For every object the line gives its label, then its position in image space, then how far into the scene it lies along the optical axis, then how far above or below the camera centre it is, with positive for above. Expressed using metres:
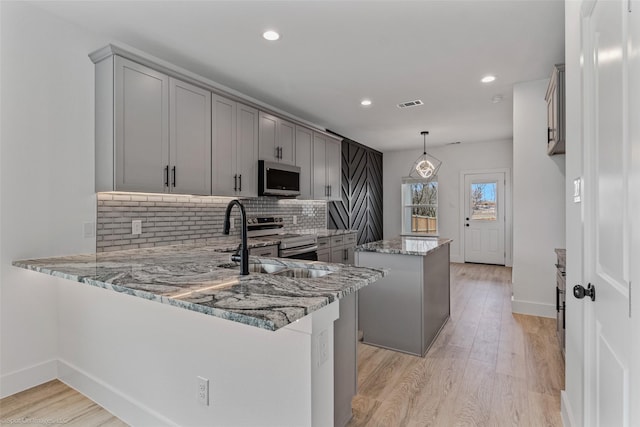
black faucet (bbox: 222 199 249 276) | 1.62 -0.16
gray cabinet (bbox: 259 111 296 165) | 3.99 +0.91
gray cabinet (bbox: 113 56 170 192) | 2.57 +0.67
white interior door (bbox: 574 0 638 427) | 1.01 +0.00
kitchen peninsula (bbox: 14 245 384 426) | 1.29 -0.58
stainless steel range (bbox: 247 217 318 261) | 3.76 -0.29
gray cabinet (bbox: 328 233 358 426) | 1.74 -0.77
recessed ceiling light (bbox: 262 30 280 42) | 2.68 +1.42
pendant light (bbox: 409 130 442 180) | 5.43 +0.71
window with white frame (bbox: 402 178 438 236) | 7.73 +0.16
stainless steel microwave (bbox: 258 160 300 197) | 3.93 +0.41
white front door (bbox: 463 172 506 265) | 7.02 -0.10
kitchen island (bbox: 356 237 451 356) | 2.80 -0.74
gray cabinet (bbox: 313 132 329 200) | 5.00 +0.69
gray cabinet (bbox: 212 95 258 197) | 3.41 +0.68
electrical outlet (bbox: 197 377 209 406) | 1.57 -0.82
